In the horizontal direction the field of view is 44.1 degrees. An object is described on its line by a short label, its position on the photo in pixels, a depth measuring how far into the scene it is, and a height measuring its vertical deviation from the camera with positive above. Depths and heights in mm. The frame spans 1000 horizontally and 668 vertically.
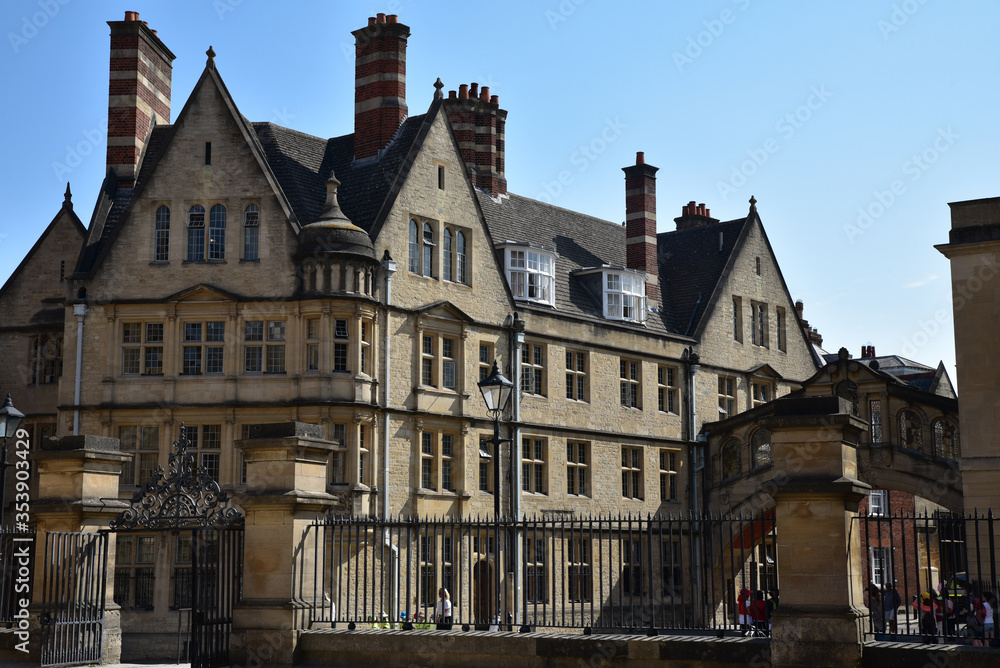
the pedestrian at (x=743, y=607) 14336 -737
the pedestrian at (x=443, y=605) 25578 -1168
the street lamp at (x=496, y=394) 19859 +2520
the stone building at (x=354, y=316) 29906 +6066
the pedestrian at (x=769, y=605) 15572 -738
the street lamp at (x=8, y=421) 21966 +2328
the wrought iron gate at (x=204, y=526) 15766 +323
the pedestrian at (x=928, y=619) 13209 -948
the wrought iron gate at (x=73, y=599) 16578 -634
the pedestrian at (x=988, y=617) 22470 -1267
